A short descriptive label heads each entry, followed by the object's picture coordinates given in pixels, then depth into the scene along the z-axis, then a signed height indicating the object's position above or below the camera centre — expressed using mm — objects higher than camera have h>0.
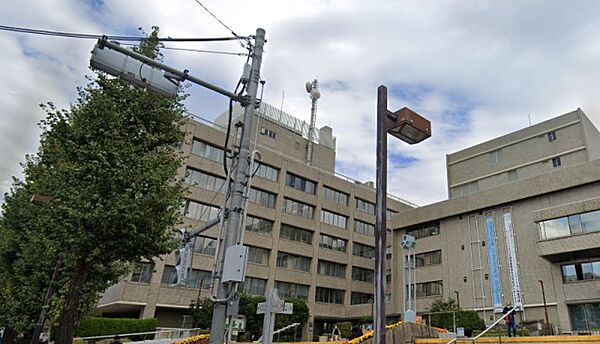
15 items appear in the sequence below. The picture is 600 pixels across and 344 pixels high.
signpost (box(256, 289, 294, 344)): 6223 +135
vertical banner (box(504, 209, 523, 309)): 31969 +5851
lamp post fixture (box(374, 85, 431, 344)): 4488 +2109
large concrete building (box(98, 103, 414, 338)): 34344 +8537
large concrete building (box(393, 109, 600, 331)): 28422 +8306
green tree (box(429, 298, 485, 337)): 30766 +1155
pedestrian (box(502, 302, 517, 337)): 16245 +642
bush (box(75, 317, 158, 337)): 27594 -1404
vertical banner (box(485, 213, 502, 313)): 33219 +5781
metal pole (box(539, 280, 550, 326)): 28094 +2252
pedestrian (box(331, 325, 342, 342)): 34625 -566
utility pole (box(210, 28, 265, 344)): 6215 +2006
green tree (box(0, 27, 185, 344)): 11586 +2882
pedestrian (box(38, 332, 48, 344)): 16344 -1537
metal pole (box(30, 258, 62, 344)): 11227 -797
